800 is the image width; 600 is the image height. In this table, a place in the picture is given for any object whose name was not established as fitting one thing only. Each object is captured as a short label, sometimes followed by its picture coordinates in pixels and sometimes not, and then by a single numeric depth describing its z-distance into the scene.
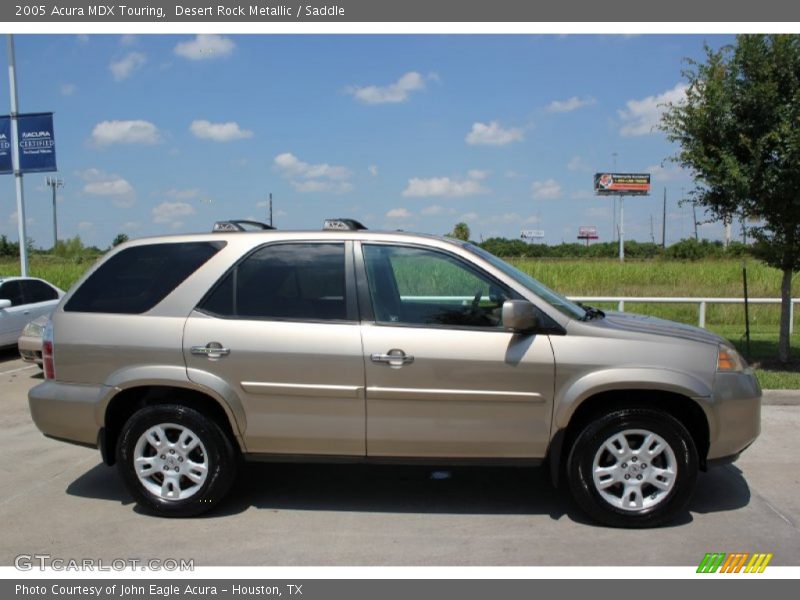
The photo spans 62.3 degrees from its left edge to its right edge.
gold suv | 4.21
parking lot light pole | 14.02
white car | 11.08
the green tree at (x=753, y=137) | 8.48
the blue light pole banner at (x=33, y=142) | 14.03
